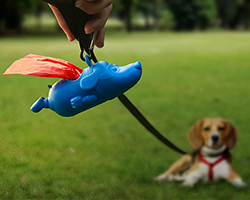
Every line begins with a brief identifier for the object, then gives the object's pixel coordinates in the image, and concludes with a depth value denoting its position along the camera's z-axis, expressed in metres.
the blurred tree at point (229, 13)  22.61
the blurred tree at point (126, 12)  20.35
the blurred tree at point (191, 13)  20.94
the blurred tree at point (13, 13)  16.39
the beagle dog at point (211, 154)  2.11
